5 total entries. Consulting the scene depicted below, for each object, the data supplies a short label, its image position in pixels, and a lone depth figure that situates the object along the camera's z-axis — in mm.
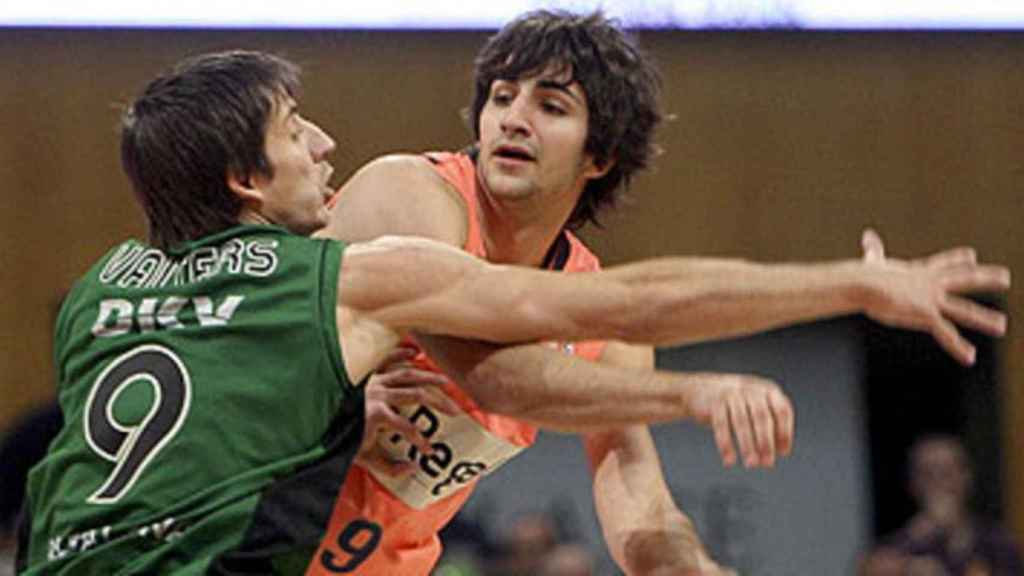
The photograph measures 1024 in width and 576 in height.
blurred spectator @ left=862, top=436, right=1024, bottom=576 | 15227
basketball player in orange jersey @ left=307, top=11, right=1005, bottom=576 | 8375
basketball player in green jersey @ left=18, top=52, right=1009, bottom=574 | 6477
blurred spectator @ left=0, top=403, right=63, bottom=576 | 14711
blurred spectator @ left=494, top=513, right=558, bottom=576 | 15125
